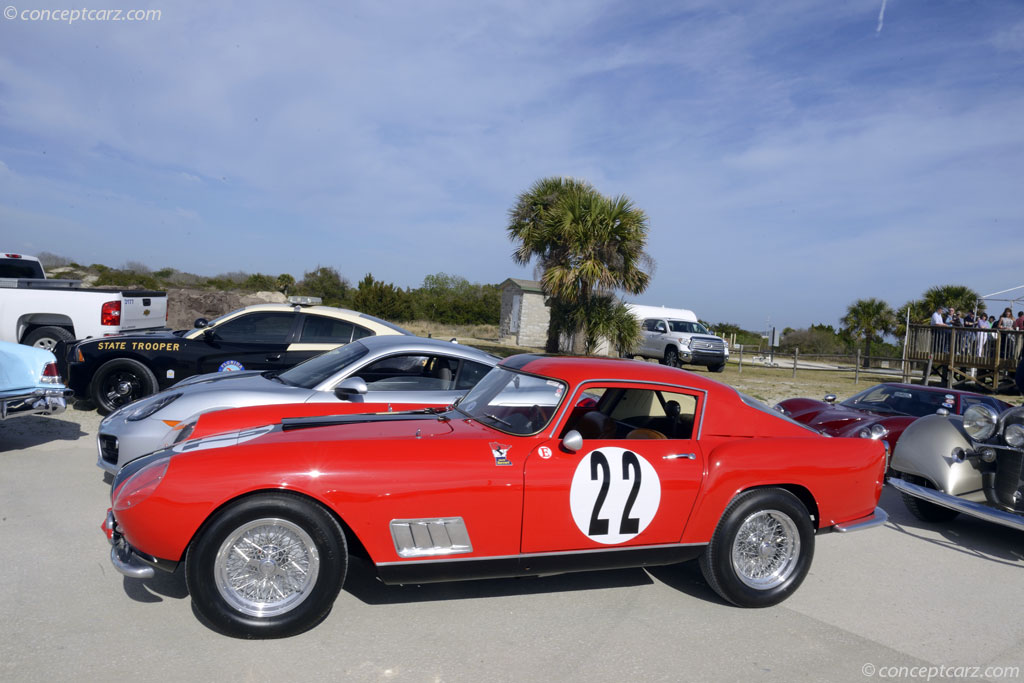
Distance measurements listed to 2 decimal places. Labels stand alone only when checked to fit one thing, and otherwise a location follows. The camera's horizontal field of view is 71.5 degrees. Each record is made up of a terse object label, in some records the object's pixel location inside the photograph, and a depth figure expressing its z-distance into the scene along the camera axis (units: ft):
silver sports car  18.58
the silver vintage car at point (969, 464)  18.98
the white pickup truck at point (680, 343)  74.95
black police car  29.66
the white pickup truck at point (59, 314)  36.94
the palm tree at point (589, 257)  62.95
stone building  100.12
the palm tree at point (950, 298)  99.71
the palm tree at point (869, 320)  125.31
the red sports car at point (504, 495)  11.73
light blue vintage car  23.30
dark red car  26.13
